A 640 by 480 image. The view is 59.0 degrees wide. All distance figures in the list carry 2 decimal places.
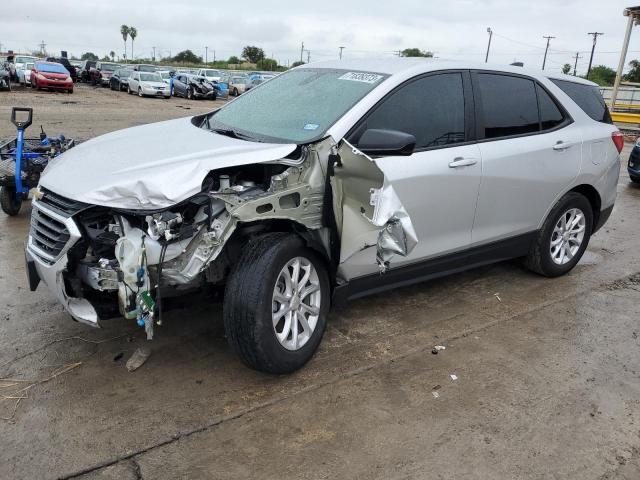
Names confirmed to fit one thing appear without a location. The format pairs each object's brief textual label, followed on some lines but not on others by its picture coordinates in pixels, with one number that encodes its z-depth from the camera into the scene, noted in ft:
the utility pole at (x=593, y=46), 223.10
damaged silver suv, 9.79
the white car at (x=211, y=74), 119.03
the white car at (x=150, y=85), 95.66
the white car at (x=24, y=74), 96.22
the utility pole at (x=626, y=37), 63.16
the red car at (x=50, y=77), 89.15
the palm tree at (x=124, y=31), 344.28
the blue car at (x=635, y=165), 34.86
